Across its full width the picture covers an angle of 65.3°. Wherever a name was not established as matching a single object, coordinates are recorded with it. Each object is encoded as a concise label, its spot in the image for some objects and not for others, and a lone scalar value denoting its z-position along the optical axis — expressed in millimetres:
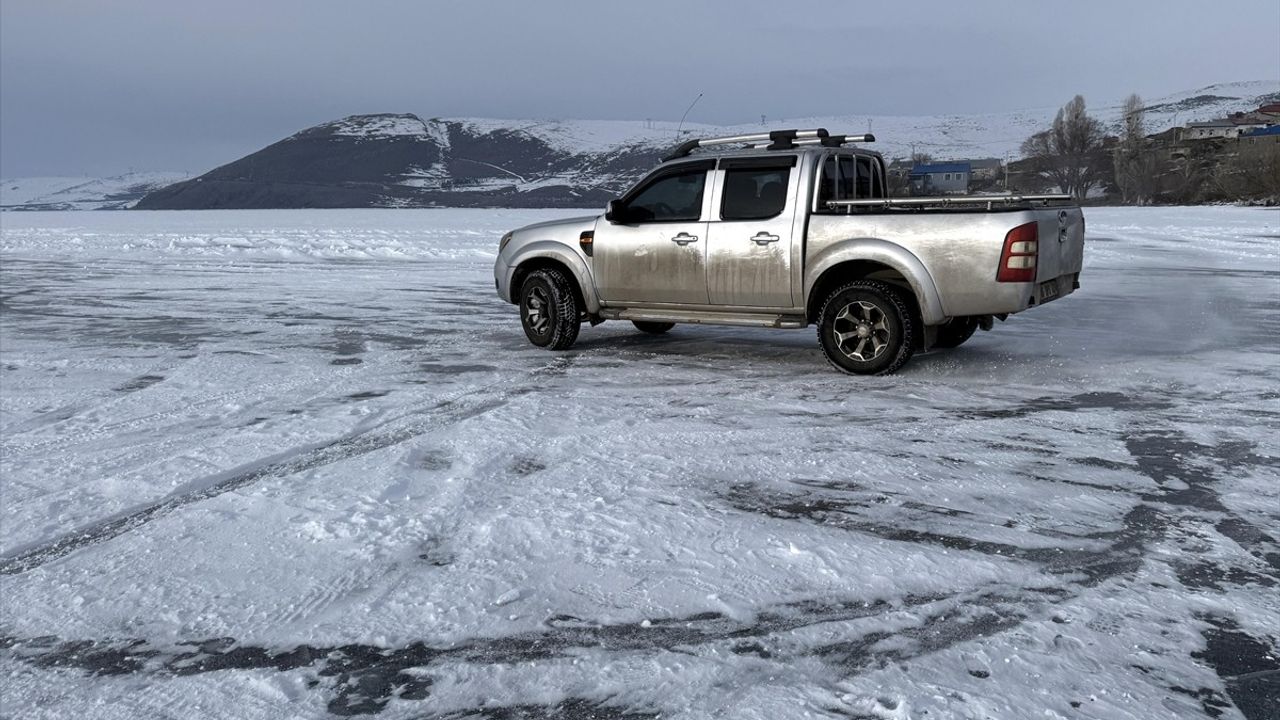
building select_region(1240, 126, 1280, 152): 73750
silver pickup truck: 7434
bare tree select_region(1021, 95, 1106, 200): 104438
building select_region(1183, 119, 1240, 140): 149675
